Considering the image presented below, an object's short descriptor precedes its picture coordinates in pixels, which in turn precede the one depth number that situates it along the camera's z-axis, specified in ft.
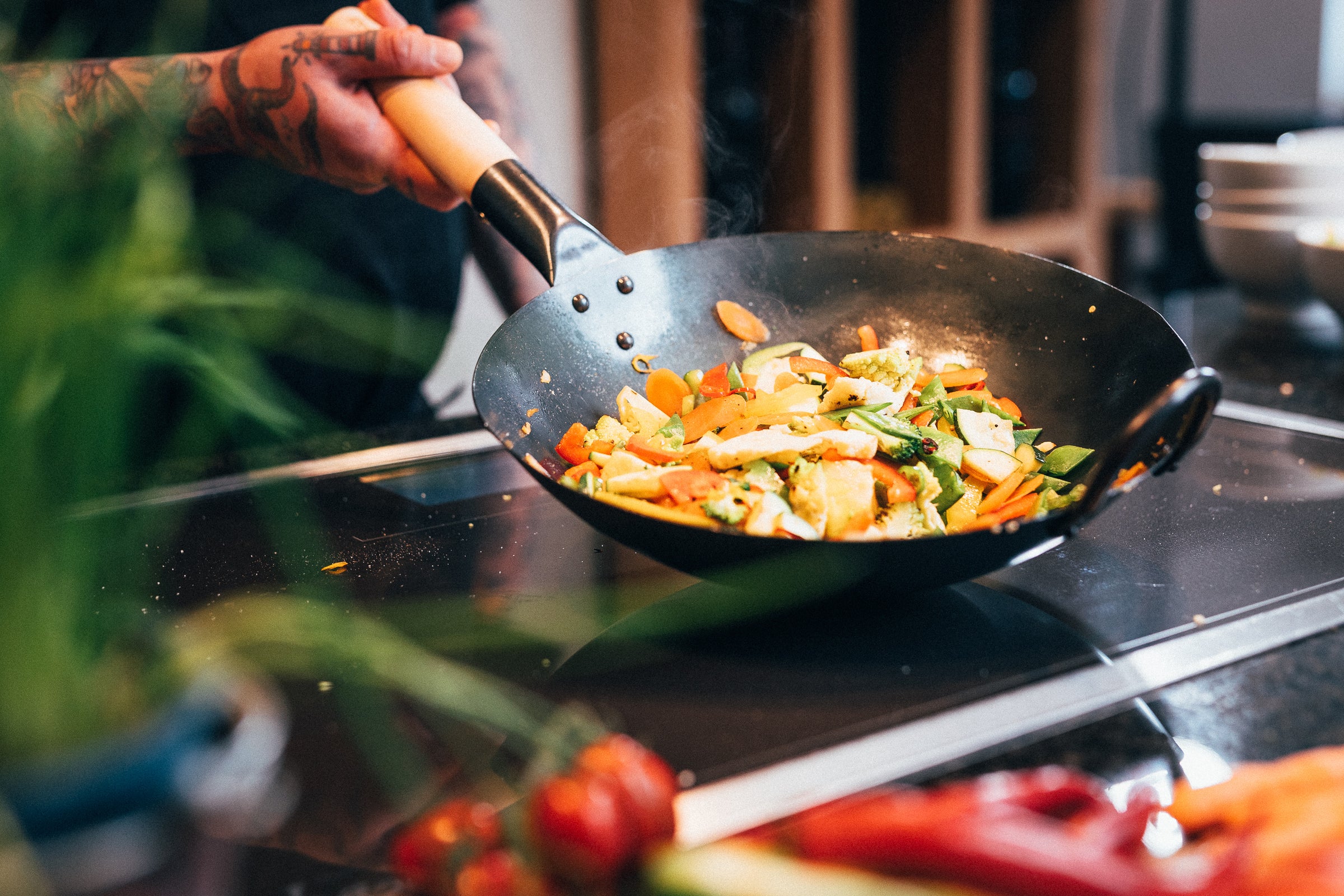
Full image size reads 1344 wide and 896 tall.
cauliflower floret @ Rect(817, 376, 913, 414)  2.77
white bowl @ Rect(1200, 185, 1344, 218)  5.00
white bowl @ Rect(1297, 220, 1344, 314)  4.35
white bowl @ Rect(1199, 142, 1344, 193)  5.01
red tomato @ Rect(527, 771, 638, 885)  1.36
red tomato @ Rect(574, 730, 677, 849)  1.42
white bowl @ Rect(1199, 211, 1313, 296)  5.05
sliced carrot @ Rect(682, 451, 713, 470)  2.62
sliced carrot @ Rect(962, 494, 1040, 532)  2.53
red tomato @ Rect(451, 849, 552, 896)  1.38
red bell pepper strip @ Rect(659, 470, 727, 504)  2.40
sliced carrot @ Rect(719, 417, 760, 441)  2.73
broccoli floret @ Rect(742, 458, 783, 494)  2.48
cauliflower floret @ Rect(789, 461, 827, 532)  2.37
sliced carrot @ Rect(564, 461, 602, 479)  2.62
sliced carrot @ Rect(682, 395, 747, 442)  2.86
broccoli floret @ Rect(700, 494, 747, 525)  2.30
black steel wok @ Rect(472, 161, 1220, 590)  2.48
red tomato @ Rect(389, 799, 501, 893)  1.44
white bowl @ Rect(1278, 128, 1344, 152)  5.62
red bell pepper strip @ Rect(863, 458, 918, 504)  2.48
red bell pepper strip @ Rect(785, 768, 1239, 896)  1.27
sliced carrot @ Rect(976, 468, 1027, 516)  2.60
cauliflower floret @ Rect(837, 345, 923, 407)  2.96
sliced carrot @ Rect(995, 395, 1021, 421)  2.98
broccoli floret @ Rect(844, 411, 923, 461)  2.60
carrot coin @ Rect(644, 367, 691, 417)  3.16
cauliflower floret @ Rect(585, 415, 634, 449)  2.84
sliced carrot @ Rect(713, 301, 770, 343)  3.38
